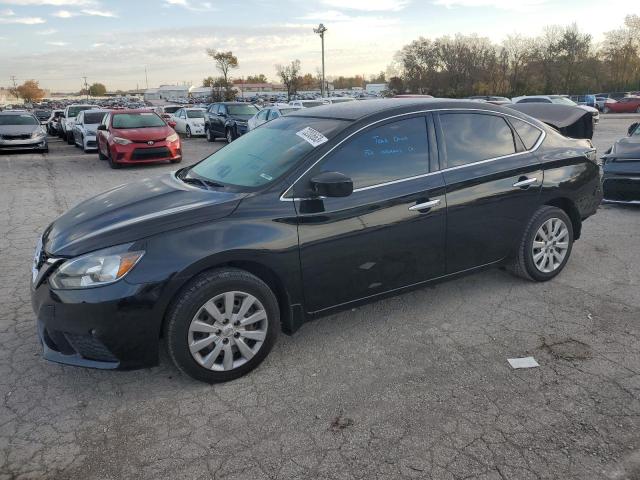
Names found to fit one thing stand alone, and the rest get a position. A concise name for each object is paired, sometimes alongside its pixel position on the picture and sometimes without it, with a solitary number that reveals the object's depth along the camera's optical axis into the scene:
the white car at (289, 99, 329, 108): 22.80
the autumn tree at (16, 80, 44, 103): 150.50
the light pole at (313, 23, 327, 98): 37.66
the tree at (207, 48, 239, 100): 66.25
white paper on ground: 3.40
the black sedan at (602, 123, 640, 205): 7.11
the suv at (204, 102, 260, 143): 19.51
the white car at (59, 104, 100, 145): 20.64
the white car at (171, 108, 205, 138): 23.72
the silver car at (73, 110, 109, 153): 17.03
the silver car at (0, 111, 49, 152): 16.69
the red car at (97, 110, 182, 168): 13.12
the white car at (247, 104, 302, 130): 17.48
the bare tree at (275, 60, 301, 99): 71.58
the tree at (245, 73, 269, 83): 155.25
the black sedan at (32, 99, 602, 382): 3.02
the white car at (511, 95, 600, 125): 24.95
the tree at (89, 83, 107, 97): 172.62
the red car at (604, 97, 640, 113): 35.78
